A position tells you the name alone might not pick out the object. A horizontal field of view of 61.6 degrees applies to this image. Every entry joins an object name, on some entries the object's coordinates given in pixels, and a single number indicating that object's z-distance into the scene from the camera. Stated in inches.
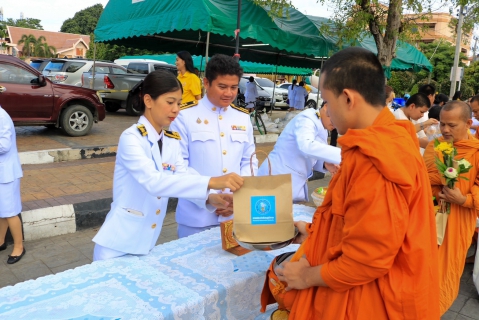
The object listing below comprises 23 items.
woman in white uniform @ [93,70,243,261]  75.0
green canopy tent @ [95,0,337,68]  269.4
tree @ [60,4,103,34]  2559.1
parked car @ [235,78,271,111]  658.9
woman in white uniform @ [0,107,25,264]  132.7
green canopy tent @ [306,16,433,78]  426.7
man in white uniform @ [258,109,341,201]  108.3
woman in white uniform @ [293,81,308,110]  667.4
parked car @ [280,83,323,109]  822.2
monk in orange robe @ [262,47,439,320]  44.3
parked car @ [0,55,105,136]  317.4
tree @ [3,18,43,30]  2860.2
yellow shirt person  276.8
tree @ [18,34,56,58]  1923.0
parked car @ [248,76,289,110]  824.3
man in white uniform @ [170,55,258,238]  104.6
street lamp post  629.2
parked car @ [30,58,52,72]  548.8
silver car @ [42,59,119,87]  520.1
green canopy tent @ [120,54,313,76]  840.9
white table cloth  61.7
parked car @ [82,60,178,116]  500.7
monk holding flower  118.0
